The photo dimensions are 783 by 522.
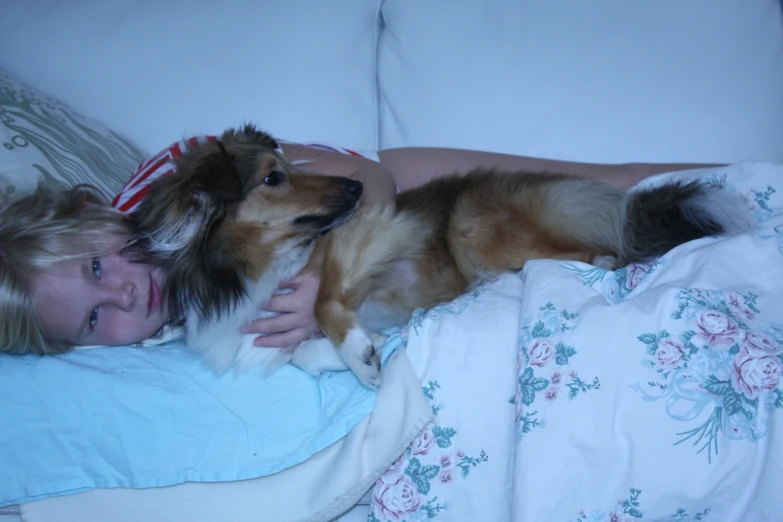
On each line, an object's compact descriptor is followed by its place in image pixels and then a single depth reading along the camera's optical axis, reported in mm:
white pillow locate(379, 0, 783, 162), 2285
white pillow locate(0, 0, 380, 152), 2461
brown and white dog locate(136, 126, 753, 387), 1645
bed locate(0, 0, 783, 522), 1243
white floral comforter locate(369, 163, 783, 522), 1199
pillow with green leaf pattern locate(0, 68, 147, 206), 1891
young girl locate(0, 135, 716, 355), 1527
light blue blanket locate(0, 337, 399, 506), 1458
